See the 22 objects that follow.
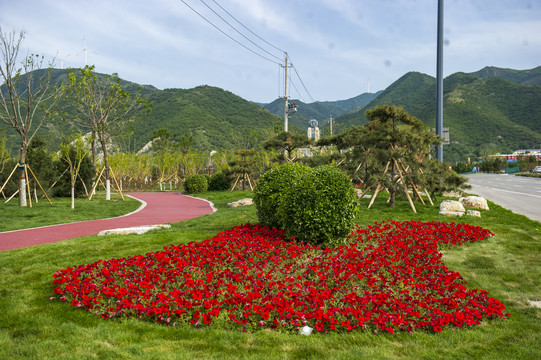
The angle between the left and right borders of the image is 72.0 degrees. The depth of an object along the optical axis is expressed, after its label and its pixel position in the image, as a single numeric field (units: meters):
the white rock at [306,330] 4.02
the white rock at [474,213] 11.79
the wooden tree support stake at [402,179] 12.89
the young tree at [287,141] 23.48
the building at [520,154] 77.54
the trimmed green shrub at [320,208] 7.22
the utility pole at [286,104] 26.70
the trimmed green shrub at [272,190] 8.53
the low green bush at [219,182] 27.89
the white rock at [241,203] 16.34
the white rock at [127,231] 9.25
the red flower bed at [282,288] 4.21
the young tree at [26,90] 15.23
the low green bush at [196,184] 26.06
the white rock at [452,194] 17.09
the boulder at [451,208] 11.84
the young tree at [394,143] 13.09
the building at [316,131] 80.15
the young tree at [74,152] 18.89
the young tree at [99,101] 20.48
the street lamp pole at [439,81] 15.77
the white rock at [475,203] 13.27
